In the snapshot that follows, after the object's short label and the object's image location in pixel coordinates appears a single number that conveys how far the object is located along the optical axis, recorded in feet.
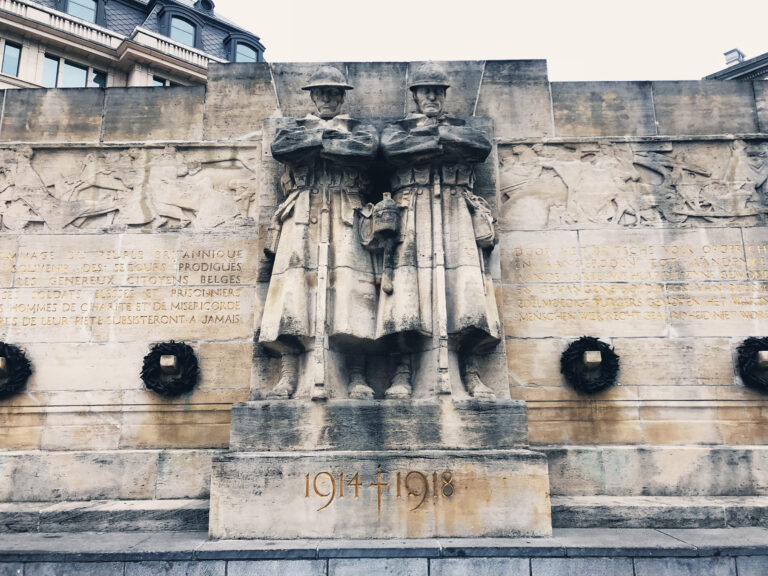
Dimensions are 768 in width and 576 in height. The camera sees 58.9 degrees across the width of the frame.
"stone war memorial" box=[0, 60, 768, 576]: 25.03
